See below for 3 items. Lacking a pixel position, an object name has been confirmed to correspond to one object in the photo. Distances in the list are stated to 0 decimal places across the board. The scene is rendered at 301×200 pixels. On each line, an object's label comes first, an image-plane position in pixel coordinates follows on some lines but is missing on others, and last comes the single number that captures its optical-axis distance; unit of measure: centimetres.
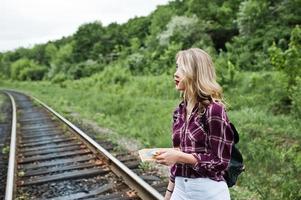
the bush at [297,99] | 1004
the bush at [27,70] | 7719
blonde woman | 240
